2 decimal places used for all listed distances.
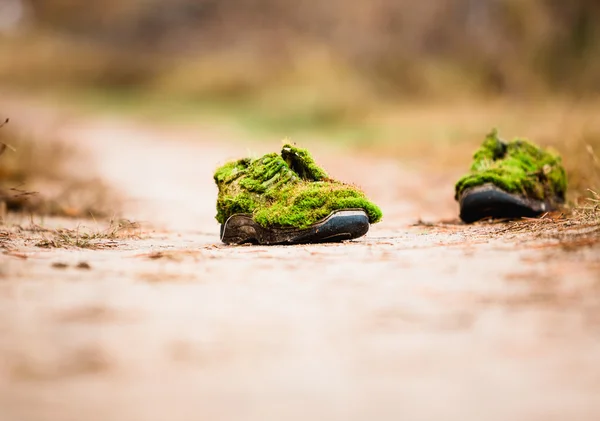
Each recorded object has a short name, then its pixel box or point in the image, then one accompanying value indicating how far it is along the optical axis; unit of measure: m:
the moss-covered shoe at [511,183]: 9.80
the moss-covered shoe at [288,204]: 7.76
